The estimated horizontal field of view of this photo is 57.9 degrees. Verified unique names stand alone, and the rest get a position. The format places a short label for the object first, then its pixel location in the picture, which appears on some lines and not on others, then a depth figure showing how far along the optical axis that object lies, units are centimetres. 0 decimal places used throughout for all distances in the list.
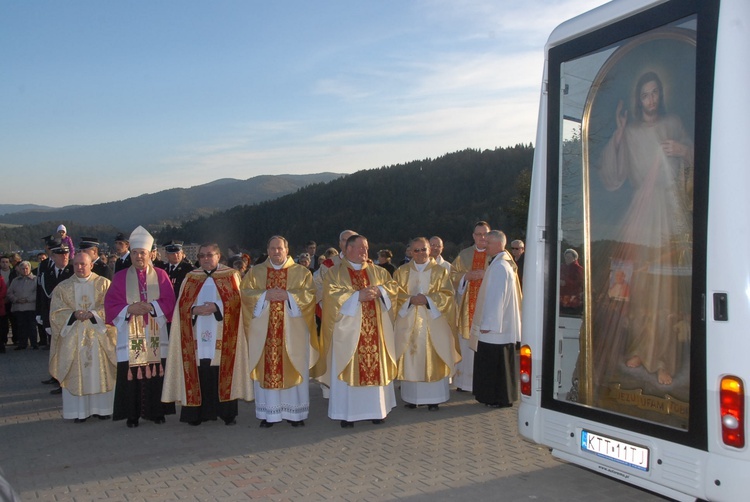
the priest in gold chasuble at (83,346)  802
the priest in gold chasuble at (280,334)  765
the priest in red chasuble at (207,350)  777
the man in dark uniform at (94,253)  861
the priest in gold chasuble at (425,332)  816
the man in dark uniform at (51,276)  1045
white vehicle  352
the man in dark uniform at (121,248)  982
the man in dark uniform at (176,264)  952
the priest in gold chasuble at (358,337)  757
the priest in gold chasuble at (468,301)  917
